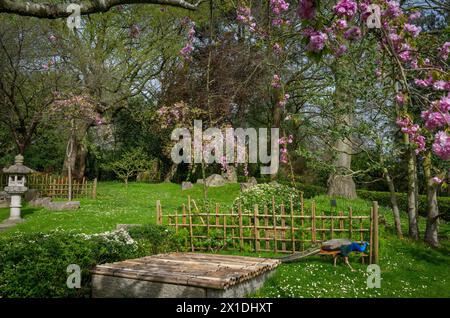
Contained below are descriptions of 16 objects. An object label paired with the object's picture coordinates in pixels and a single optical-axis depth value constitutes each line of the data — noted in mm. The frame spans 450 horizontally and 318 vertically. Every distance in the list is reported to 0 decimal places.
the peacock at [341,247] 7387
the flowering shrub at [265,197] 10773
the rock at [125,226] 9169
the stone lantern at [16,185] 13853
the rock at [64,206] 15422
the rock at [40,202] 16688
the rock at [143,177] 27609
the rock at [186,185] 22219
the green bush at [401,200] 18188
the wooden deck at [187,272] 5129
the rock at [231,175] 23453
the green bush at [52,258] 5344
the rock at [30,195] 17641
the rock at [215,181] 22003
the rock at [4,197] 17330
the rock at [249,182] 19344
